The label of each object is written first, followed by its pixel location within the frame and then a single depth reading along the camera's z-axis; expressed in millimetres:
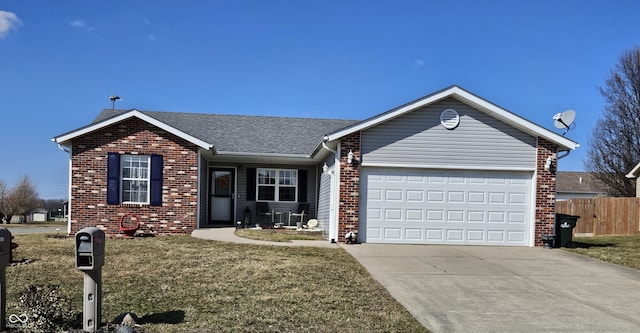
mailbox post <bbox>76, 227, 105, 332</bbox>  5566
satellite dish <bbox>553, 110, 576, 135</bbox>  14430
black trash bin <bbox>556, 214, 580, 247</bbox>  14148
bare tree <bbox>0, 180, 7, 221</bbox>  40969
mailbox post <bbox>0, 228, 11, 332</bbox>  5648
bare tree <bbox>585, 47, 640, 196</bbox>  30875
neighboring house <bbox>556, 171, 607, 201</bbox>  43719
